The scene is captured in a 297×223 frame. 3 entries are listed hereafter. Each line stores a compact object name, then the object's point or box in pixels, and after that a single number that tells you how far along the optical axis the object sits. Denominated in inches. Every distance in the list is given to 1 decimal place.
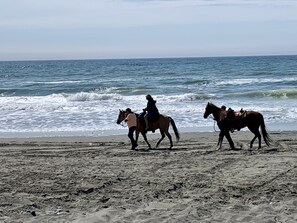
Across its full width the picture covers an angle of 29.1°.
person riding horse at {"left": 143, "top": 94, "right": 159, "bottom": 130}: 624.1
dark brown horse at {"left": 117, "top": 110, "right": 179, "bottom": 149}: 625.6
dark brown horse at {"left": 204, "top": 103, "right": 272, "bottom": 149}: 604.7
